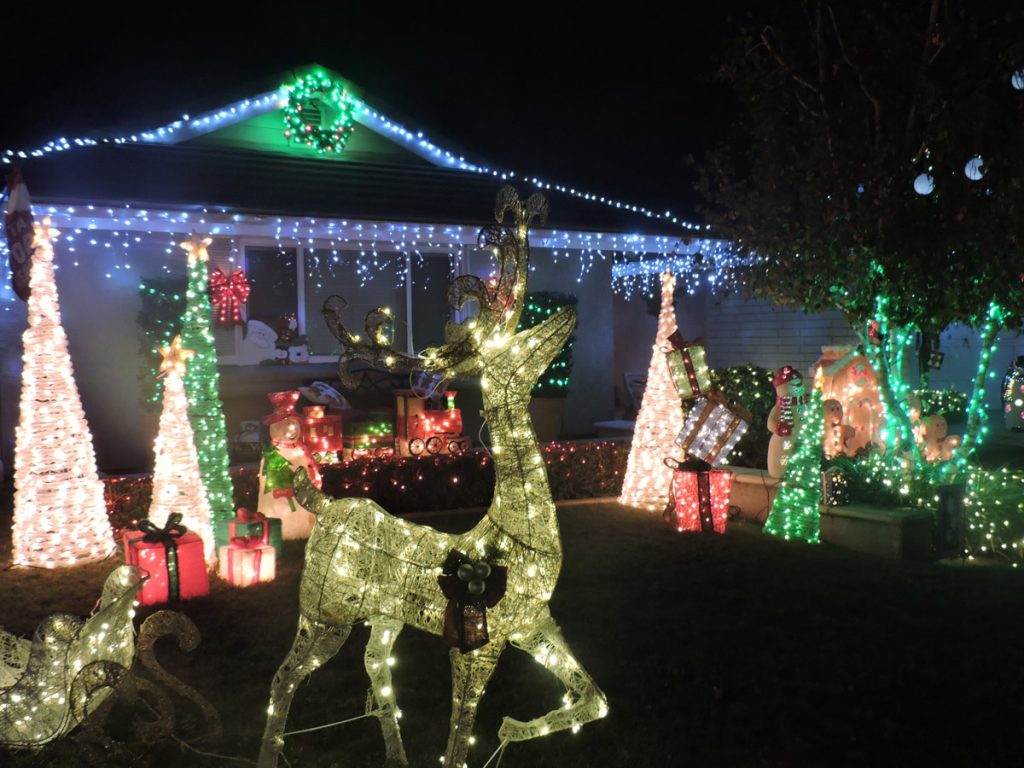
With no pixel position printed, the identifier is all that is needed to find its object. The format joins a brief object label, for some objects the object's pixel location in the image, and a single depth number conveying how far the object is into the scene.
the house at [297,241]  10.66
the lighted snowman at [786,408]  8.35
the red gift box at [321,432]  9.91
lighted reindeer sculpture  3.15
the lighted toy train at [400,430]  10.26
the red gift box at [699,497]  8.32
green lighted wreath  12.93
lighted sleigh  3.60
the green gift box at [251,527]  6.98
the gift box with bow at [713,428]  8.07
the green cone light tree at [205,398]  7.46
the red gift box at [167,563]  6.33
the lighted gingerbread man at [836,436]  9.62
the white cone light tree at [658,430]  9.48
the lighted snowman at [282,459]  7.70
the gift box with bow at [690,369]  8.20
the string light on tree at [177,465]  7.24
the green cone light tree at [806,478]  8.05
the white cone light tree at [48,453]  7.43
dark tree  7.29
